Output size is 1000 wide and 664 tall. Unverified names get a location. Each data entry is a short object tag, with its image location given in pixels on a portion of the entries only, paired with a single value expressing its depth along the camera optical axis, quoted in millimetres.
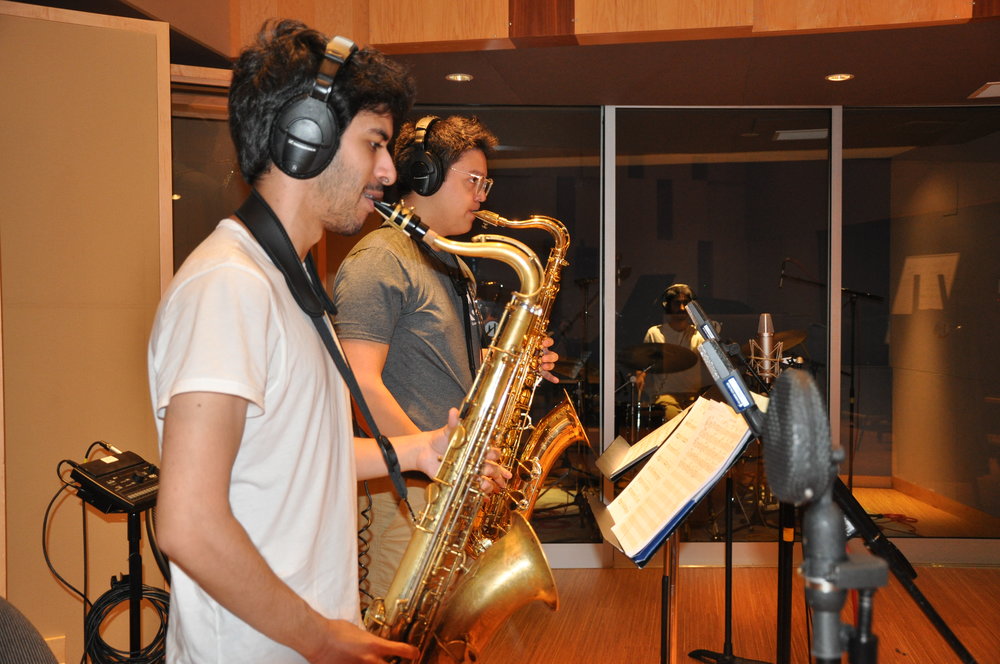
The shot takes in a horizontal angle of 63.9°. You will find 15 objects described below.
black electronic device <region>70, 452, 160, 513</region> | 2326
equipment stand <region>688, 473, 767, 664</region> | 3561
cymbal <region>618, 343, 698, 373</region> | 5172
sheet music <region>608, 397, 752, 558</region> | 1873
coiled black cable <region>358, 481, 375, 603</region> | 2385
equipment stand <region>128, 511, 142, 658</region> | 2367
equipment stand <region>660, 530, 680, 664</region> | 2381
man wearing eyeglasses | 2246
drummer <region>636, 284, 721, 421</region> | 5156
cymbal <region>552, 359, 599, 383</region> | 5180
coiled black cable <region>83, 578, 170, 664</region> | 2641
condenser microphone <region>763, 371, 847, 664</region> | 872
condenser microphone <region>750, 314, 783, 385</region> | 2750
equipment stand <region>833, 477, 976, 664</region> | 1319
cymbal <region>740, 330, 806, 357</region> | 4828
